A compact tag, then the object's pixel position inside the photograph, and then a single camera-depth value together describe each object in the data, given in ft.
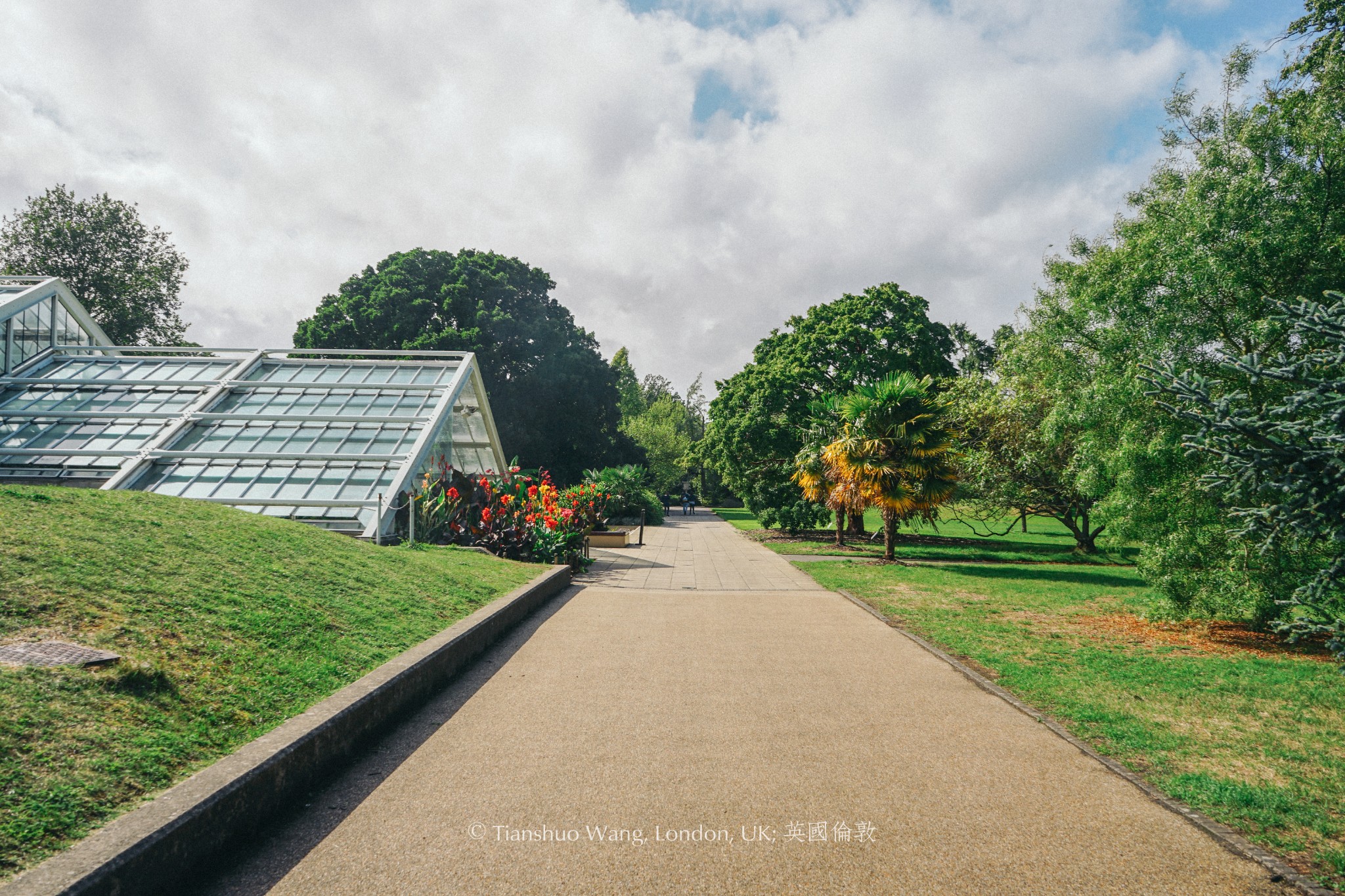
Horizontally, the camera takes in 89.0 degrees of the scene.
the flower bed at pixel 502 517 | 44.68
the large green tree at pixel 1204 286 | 26.23
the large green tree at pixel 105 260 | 111.86
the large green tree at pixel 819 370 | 82.69
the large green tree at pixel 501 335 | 126.72
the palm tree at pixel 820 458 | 67.56
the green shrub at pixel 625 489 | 97.86
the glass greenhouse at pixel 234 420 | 46.57
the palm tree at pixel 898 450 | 54.75
